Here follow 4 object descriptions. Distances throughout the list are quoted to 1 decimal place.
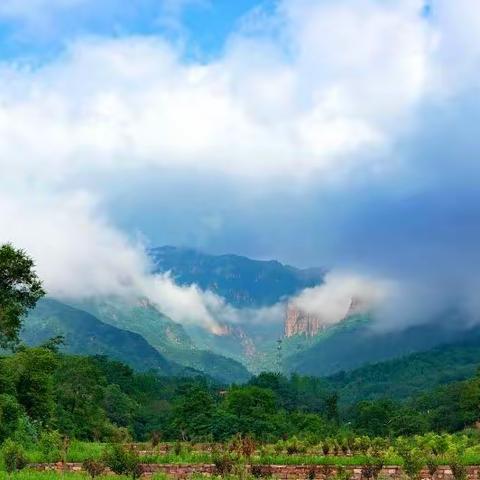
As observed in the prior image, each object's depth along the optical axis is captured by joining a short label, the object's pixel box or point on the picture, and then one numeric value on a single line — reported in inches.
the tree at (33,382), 2568.9
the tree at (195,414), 4362.7
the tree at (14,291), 2122.3
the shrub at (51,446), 1427.2
